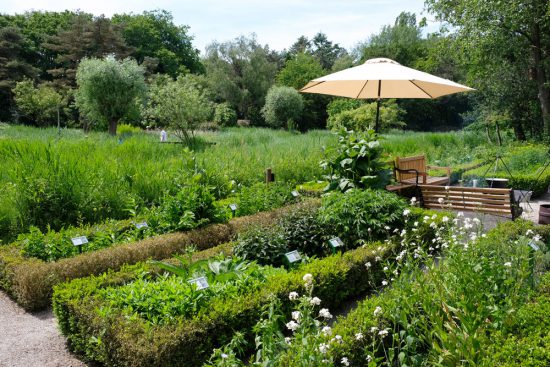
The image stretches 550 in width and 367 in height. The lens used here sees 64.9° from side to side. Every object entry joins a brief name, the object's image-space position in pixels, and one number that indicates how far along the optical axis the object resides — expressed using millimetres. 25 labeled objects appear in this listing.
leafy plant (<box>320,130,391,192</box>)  6190
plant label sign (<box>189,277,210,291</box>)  3328
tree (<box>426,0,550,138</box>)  15805
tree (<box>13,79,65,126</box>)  24516
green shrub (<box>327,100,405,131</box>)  20162
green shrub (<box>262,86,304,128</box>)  28062
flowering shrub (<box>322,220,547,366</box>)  2449
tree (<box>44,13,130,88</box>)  33000
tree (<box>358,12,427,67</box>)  37250
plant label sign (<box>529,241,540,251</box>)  3703
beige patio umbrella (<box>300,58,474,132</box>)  6863
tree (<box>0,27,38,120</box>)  29453
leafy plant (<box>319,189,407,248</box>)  5000
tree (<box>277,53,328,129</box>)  31344
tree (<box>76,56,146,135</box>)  17297
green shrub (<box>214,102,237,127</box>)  27219
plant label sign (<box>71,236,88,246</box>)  4840
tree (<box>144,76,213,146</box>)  14227
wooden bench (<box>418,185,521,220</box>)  6465
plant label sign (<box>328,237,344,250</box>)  4680
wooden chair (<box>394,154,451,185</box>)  8953
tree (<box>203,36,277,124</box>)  34281
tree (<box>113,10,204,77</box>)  39906
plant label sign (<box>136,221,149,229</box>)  5515
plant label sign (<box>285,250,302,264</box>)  4219
